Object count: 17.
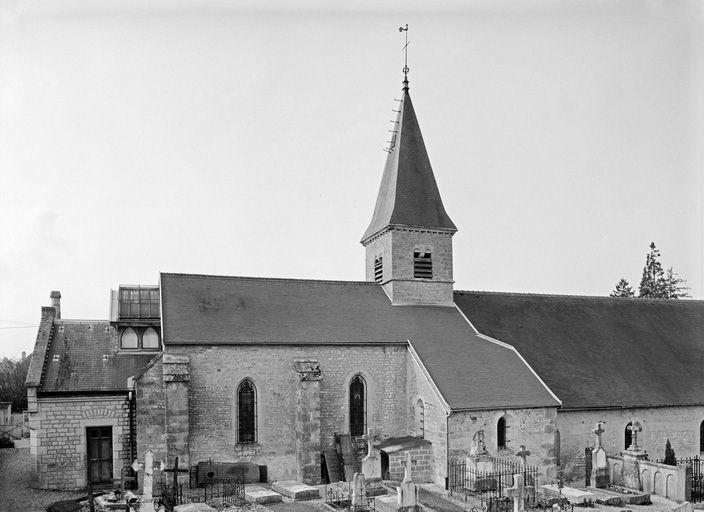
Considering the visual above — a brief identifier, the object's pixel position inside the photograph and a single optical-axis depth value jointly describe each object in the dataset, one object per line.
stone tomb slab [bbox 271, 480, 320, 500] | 21.03
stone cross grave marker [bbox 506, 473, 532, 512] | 18.77
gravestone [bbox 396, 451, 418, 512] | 18.97
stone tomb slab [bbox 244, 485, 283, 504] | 20.42
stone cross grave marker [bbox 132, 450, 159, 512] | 17.30
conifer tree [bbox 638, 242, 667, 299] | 50.07
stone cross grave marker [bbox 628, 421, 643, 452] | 24.06
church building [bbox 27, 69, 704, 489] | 23.33
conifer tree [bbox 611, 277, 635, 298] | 53.85
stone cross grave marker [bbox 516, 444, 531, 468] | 22.09
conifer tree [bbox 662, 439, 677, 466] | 26.38
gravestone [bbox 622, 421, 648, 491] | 23.13
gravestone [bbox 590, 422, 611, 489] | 23.62
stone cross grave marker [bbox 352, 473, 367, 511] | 19.56
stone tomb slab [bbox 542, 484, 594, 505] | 20.75
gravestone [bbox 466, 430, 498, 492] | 21.36
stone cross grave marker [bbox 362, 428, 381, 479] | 22.58
